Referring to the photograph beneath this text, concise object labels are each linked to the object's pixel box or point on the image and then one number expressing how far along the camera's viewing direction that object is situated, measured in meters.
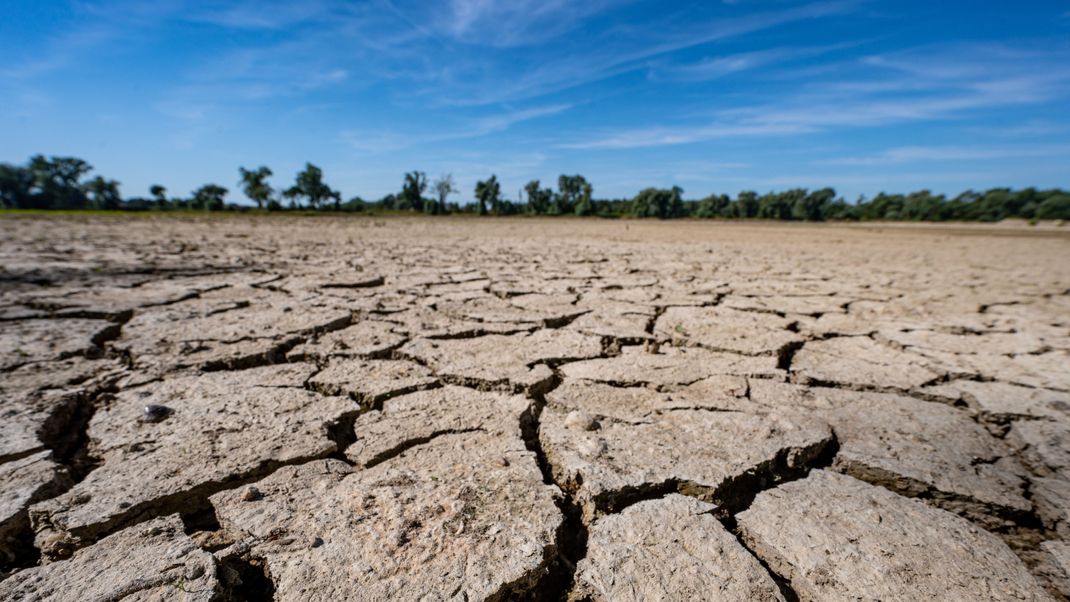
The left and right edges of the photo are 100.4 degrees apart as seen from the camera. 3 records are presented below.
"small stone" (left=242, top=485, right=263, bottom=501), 0.84
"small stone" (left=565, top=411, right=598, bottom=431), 1.12
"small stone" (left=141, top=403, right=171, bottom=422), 1.13
